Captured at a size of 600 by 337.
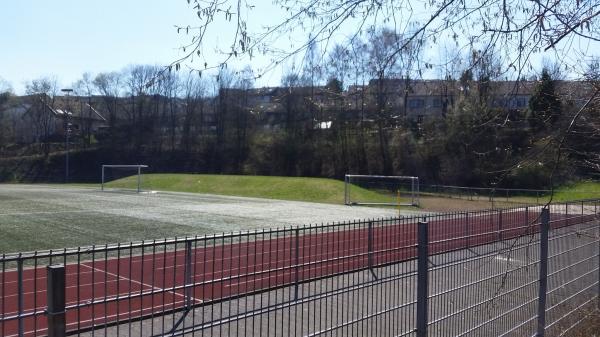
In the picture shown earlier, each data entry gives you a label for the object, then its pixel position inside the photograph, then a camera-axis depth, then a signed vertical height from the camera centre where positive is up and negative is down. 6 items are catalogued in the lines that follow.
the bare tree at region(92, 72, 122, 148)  99.38 +8.71
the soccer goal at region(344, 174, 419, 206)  38.16 -2.29
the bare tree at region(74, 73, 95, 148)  100.00 +5.22
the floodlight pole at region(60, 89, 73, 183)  82.61 -1.95
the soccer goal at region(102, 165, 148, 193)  54.19 -2.44
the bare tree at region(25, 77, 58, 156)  99.19 +7.08
